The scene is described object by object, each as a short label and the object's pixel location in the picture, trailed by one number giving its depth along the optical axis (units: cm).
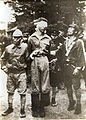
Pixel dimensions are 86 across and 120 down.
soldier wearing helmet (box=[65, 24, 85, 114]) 200
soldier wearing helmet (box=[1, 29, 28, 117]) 197
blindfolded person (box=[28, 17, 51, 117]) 198
